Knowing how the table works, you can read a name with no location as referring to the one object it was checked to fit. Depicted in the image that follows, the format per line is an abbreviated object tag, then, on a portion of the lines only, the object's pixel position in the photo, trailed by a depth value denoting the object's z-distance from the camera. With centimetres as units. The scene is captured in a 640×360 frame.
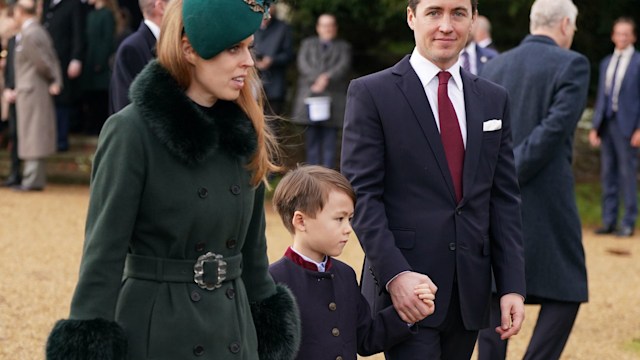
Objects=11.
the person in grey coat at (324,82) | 1412
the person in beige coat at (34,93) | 1365
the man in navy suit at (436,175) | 411
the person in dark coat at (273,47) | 1447
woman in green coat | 309
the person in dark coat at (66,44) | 1491
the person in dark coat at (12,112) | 1394
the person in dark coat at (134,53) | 666
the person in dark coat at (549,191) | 564
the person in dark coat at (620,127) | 1247
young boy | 405
